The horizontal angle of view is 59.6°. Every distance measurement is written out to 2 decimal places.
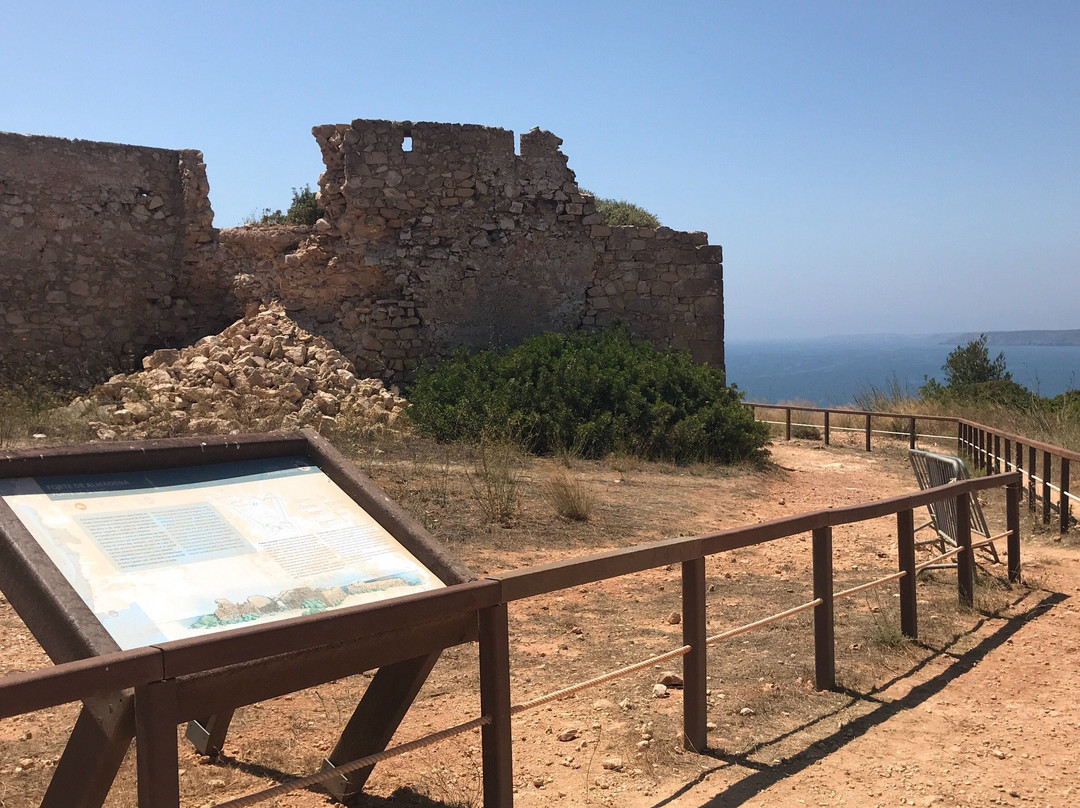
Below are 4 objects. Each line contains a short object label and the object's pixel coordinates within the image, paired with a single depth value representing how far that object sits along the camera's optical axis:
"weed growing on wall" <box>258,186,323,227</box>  15.18
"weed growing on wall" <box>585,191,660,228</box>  16.14
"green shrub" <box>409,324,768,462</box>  12.33
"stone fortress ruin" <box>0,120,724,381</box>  13.30
